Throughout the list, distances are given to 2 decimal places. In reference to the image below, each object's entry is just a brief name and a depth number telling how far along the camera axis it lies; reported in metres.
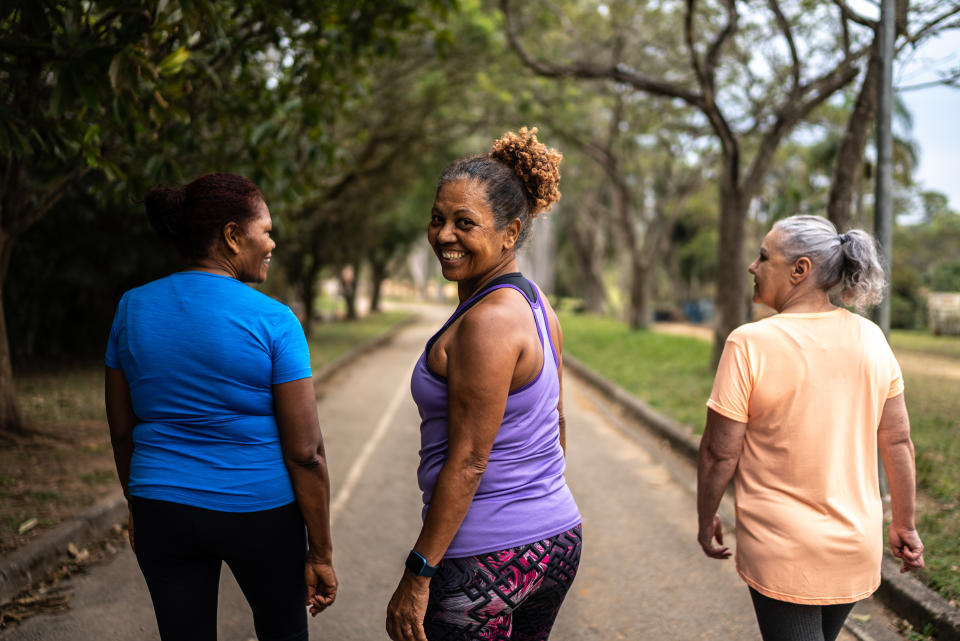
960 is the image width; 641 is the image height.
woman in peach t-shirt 2.27
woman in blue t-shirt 2.11
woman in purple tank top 1.89
